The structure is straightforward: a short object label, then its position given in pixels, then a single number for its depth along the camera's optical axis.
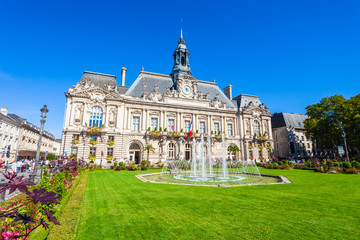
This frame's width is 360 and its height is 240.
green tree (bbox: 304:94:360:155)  36.66
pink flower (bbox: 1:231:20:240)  3.63
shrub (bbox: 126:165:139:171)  27.36
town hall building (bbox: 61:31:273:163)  33.69
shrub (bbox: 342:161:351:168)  22.50
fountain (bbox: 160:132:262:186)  14.84
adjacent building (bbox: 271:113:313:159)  53.59
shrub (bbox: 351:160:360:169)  23.45
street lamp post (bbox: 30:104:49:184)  12.89
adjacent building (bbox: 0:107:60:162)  37.59
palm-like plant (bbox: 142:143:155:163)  34.14
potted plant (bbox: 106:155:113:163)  33.28
